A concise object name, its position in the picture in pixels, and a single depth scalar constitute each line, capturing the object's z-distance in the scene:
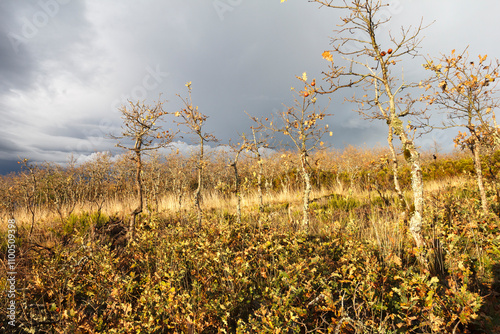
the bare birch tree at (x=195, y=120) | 6.24
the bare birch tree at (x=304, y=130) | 4.94
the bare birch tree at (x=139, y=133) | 4.77
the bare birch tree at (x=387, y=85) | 2.96
